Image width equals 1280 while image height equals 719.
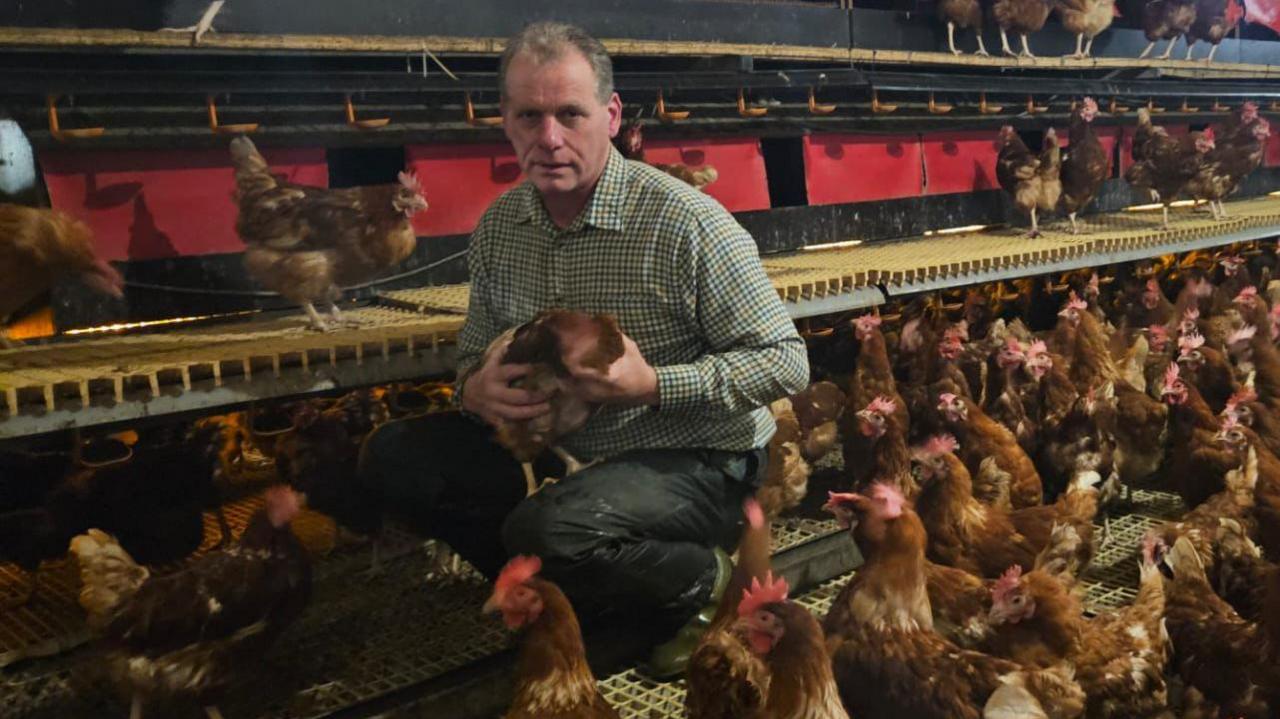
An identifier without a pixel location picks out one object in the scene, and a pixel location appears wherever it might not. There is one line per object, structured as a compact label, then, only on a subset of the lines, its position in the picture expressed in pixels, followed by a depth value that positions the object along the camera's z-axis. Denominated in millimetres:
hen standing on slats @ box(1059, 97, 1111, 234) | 5914
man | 2236
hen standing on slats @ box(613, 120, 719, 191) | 4203
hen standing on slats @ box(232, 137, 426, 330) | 2936
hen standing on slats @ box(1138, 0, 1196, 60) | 6914
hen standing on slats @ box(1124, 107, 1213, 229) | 6234
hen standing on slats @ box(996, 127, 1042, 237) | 5836
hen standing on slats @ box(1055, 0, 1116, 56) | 6336
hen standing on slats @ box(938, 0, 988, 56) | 5715
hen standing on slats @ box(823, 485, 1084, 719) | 2037
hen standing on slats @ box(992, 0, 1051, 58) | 5887
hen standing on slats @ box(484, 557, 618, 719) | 1994
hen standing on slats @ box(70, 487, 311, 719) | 2230
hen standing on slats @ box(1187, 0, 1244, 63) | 7070
